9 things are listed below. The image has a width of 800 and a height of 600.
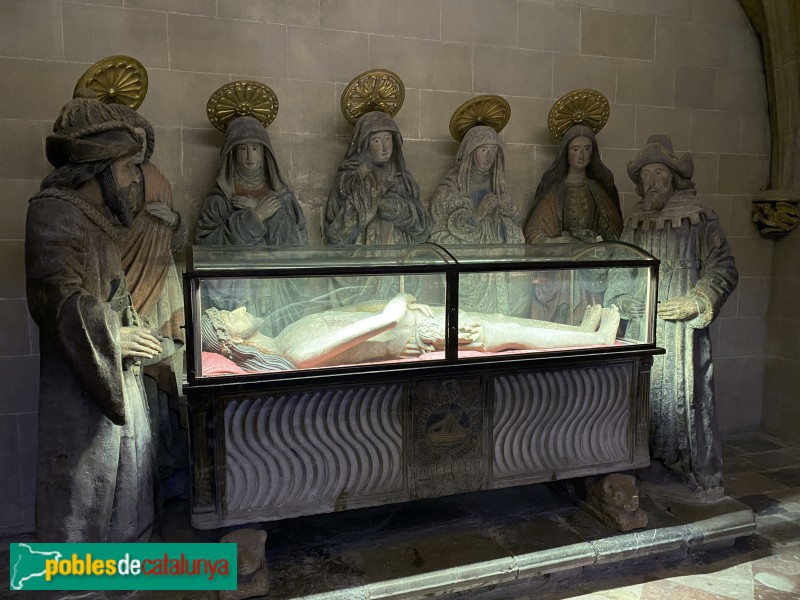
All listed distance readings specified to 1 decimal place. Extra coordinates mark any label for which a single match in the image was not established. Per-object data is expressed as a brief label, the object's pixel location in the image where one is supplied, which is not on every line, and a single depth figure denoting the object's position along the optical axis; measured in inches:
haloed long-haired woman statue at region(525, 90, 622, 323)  173.6
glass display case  101.2
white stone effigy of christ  102.9
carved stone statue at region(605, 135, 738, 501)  143.4
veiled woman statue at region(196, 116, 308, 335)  144.0
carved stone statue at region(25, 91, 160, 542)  96.8
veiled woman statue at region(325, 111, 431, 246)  154.9
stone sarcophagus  103.5
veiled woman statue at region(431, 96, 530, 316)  165.0
